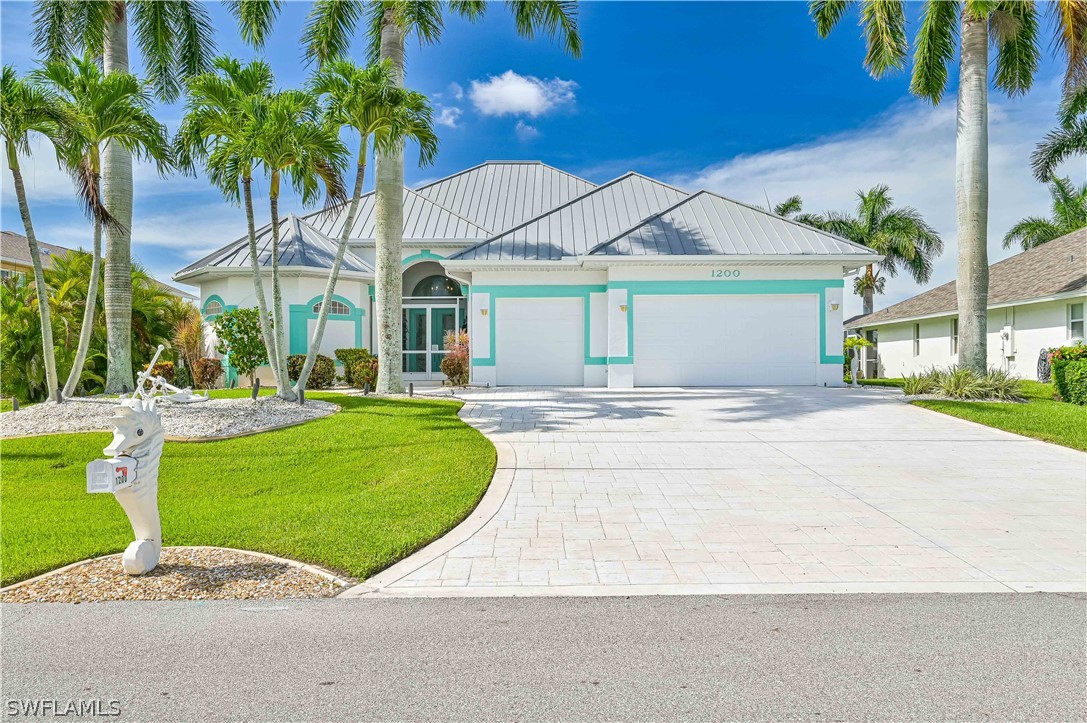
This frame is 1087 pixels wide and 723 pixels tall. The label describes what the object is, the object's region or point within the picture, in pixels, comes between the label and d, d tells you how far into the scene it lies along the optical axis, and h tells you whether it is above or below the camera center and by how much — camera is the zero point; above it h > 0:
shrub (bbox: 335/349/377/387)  18.56 +0.13
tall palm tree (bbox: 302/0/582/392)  14.38 +7.62
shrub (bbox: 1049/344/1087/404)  13.55 -0.35
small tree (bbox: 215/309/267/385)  14.46 +0.63
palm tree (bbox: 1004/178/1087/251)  31.61 +7.54
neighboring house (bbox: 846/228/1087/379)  19.06 +1.69
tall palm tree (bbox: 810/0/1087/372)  14.16 +6.94
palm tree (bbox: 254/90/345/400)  10.59 +3.99
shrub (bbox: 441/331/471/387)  18.75 -0.05
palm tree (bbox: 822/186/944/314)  33.88 +7.09
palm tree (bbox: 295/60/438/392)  11.37 +4.99
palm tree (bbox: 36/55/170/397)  10.69 +4.48
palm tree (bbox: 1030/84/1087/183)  22.00 +8.28
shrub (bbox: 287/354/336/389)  18.09 -0.27
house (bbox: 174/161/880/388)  17.39 +2.02
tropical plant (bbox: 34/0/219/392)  12.84 +7.50
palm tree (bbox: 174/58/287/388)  10.67 +4.44
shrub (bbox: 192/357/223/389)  18.23 -0.26
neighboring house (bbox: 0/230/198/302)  28.37 +5.40
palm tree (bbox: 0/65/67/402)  9.80 +4.13
